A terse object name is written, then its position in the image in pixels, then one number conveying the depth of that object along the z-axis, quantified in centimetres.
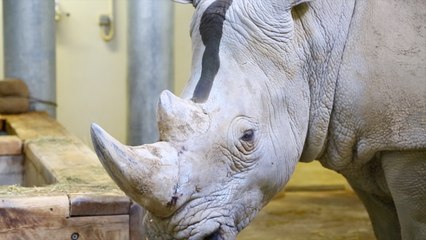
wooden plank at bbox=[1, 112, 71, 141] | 390
